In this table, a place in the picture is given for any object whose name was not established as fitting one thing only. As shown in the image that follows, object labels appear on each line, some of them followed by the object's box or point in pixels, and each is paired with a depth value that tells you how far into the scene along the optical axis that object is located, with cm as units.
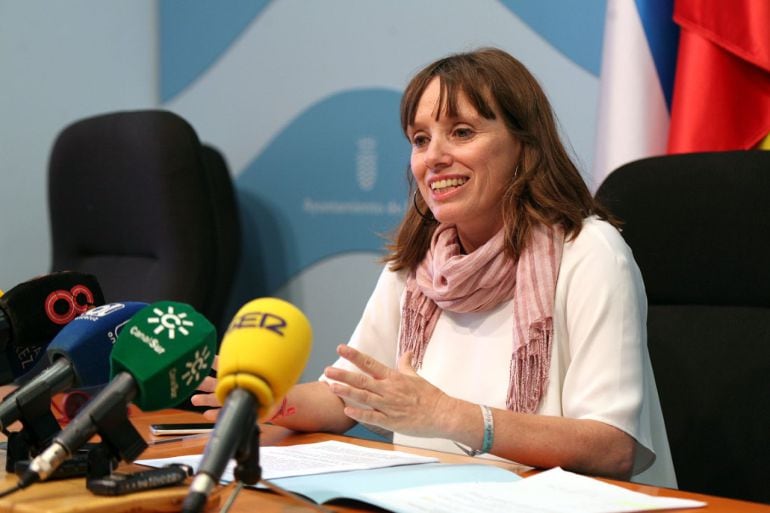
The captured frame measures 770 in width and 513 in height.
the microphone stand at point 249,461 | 169
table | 180
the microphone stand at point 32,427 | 189
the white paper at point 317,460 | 199
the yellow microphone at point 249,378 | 165
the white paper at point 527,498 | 184
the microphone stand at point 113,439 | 179
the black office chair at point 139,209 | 320
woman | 215
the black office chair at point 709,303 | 224
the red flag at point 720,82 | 270
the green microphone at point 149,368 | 180
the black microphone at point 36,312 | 199
